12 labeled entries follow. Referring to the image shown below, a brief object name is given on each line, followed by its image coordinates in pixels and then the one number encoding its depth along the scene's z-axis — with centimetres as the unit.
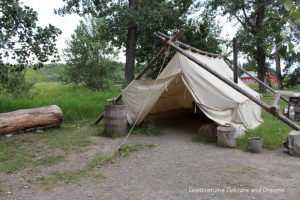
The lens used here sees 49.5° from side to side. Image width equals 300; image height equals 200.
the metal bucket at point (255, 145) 644
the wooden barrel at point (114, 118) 772
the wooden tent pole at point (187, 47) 814
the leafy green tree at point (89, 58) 1842
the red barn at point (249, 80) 2290
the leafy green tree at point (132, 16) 1224
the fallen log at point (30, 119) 771
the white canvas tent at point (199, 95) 758
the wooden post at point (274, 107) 651
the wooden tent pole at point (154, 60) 786
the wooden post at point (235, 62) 811
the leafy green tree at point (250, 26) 1825
